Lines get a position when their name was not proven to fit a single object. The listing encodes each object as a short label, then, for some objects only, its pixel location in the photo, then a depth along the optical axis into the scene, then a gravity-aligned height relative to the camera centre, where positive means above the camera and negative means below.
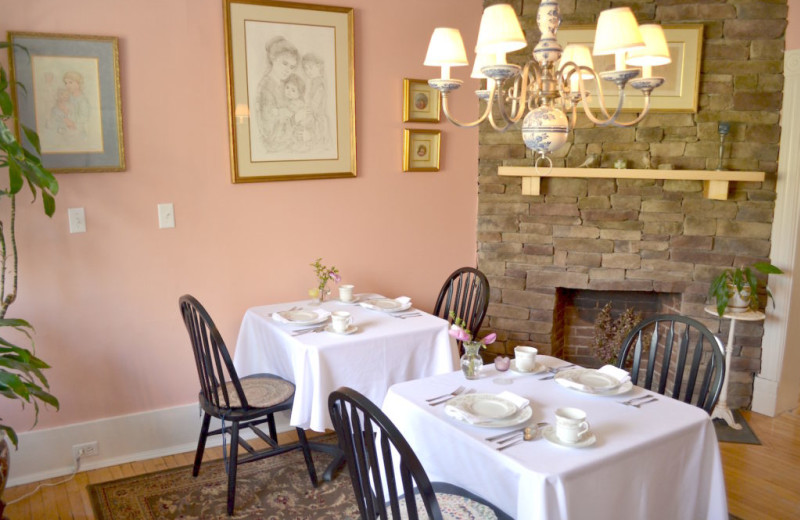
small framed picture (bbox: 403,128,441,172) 3.83 +0.05
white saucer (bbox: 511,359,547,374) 2.41 -0.76
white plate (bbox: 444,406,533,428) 1.91 -0.76
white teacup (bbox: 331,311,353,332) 2.87 -0.70
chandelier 1.96 +0.32
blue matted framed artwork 2.81 +0.26
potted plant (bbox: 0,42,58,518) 2.33 -0.34
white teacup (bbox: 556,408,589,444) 1.81 -0.73
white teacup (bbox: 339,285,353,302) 3.42 -0.69
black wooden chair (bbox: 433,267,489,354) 3.41 -0.74
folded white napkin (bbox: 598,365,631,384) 2.27 -0.74
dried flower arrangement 4.21 -1.09
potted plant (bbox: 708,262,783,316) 3.53 -0.69
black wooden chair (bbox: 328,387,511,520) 1.56 -0.78
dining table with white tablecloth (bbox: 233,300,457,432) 2.73 -0.86
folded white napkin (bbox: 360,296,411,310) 3.32 -0.71
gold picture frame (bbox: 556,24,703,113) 3.64 +0.49
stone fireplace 3.65 -0.29
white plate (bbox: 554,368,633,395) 2.18 -0.75
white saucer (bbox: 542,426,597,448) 1.81 -0.77
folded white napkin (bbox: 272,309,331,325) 3.04 -0.72
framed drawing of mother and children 3.28 +0.35
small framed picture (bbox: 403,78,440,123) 3.78 +0.32
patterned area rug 2.75 -1.45
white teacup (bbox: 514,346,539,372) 2.40 -0.72
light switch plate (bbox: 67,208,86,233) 2.97 -0.28
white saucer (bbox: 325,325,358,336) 2.89 -0.74
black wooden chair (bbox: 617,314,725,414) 2.25 -0.73
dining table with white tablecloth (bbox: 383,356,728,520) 1.71 -0.83
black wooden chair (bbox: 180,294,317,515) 2.68 -1.02
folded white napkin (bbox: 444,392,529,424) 1.93 -0.74
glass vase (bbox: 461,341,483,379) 2.32 -0.70
